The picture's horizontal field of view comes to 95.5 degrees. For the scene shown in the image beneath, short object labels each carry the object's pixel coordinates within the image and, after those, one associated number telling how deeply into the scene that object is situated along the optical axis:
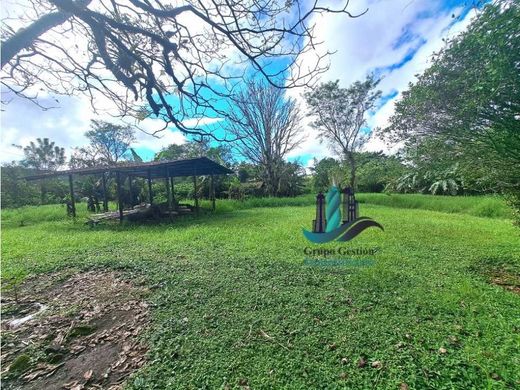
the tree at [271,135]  19.58
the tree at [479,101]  2.03
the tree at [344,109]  19.39
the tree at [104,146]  26.69
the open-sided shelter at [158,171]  9.52
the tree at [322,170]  21.94
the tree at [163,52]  2.06
